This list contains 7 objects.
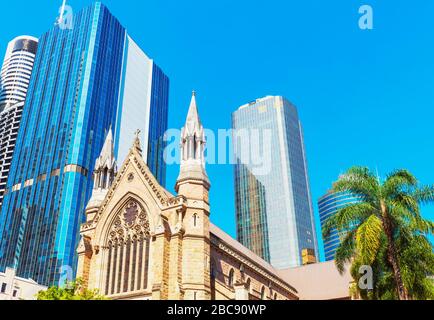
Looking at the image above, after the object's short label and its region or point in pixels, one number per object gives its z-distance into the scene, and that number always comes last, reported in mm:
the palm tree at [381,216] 25156
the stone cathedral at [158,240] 38375
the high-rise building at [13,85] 172625
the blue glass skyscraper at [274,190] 168000
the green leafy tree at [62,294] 29094
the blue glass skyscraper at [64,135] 117938
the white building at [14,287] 84269
